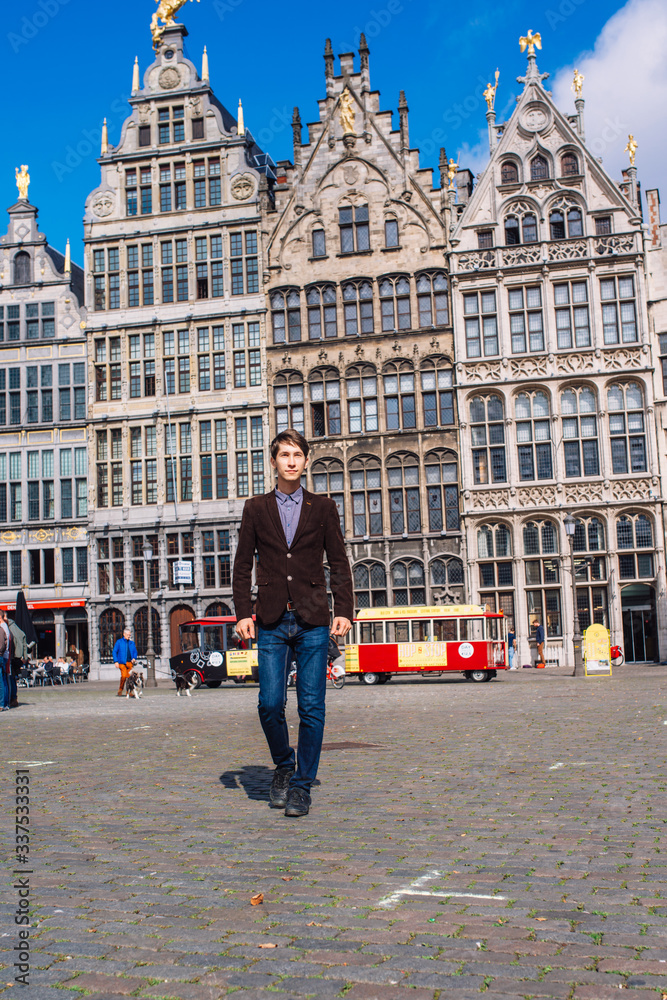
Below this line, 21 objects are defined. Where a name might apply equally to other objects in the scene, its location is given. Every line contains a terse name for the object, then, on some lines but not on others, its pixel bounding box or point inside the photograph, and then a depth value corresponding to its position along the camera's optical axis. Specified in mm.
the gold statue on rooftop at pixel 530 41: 40281
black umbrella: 26153
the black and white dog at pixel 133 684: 26191
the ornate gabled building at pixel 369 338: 39438
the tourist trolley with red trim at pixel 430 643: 29453
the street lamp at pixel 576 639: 28312
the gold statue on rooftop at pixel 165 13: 44844
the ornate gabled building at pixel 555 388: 37125
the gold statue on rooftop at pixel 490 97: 40406
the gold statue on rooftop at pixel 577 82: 39906
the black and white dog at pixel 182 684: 27203
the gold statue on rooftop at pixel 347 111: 41906
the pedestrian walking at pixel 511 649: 36125
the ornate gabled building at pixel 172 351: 41688
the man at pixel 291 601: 6820
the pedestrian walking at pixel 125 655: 26438
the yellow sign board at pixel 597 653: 28188
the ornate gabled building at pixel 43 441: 43031
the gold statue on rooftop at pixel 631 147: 39938
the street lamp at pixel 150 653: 34172
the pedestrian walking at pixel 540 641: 35875
